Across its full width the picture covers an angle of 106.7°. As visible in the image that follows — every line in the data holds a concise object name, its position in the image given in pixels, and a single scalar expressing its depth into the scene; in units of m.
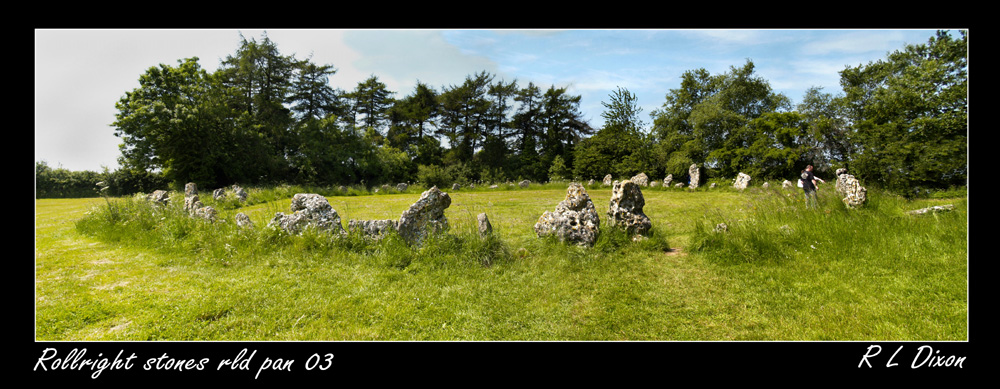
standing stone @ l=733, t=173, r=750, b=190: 17.67
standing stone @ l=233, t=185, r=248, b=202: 14.12
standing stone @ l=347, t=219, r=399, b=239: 5.85
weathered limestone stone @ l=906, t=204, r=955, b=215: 6.04
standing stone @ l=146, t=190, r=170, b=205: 9.72
